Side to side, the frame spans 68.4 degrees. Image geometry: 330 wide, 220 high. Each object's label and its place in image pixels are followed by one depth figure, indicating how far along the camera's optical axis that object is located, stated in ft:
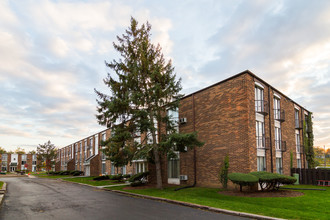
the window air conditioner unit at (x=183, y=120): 71.15
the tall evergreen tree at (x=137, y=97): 59.41
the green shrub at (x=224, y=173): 55.44
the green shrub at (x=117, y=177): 90.79
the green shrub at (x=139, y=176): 72.33
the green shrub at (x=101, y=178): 99.71
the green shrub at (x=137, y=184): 68.85
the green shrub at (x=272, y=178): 45.96
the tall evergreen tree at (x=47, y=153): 191.25
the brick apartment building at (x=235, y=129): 56.39
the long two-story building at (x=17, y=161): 334.65
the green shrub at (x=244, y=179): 44.81
